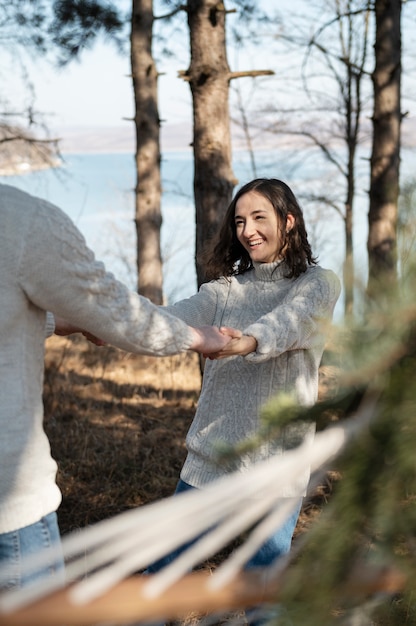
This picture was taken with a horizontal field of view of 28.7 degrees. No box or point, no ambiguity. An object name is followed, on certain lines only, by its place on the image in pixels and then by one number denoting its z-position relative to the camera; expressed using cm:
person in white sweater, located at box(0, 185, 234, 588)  174
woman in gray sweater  244
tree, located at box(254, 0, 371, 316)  1305
